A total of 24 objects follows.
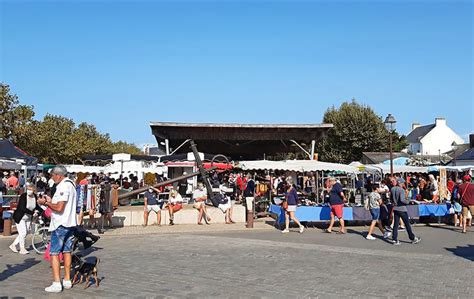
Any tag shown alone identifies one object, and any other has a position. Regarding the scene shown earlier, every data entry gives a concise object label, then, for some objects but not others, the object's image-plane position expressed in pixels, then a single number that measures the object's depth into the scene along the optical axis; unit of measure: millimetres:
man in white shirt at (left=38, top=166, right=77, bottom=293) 7055
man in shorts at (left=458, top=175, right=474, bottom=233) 14055
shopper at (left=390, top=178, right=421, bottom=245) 12141
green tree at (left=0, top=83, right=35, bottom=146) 36062
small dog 7441
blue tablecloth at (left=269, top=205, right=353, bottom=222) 15734
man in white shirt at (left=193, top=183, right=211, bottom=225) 16516
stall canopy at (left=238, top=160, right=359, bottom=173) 19406
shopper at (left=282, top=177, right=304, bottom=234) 14820
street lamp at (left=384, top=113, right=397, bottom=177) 20234
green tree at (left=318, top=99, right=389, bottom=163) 51188
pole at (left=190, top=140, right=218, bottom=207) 17203
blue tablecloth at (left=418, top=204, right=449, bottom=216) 16594
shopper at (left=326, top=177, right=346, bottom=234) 14320
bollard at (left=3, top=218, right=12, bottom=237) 13812
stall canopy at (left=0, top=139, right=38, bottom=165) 19425
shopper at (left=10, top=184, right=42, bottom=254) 10656
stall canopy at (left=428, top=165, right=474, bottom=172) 23875
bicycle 11148
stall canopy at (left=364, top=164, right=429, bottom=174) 24625
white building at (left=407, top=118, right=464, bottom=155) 78312
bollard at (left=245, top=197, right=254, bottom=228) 15812
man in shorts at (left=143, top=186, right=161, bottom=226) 15969
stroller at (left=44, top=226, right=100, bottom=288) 7445
